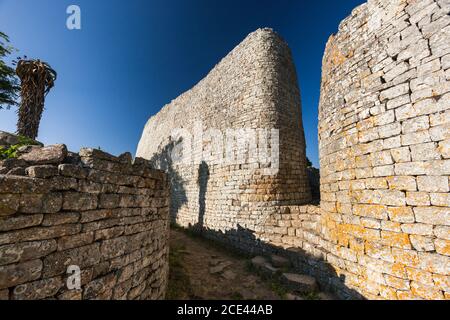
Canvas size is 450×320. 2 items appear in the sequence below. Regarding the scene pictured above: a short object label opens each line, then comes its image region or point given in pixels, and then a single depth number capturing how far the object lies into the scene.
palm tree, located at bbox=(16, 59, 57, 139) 6.44
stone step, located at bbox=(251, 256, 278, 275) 5.27
